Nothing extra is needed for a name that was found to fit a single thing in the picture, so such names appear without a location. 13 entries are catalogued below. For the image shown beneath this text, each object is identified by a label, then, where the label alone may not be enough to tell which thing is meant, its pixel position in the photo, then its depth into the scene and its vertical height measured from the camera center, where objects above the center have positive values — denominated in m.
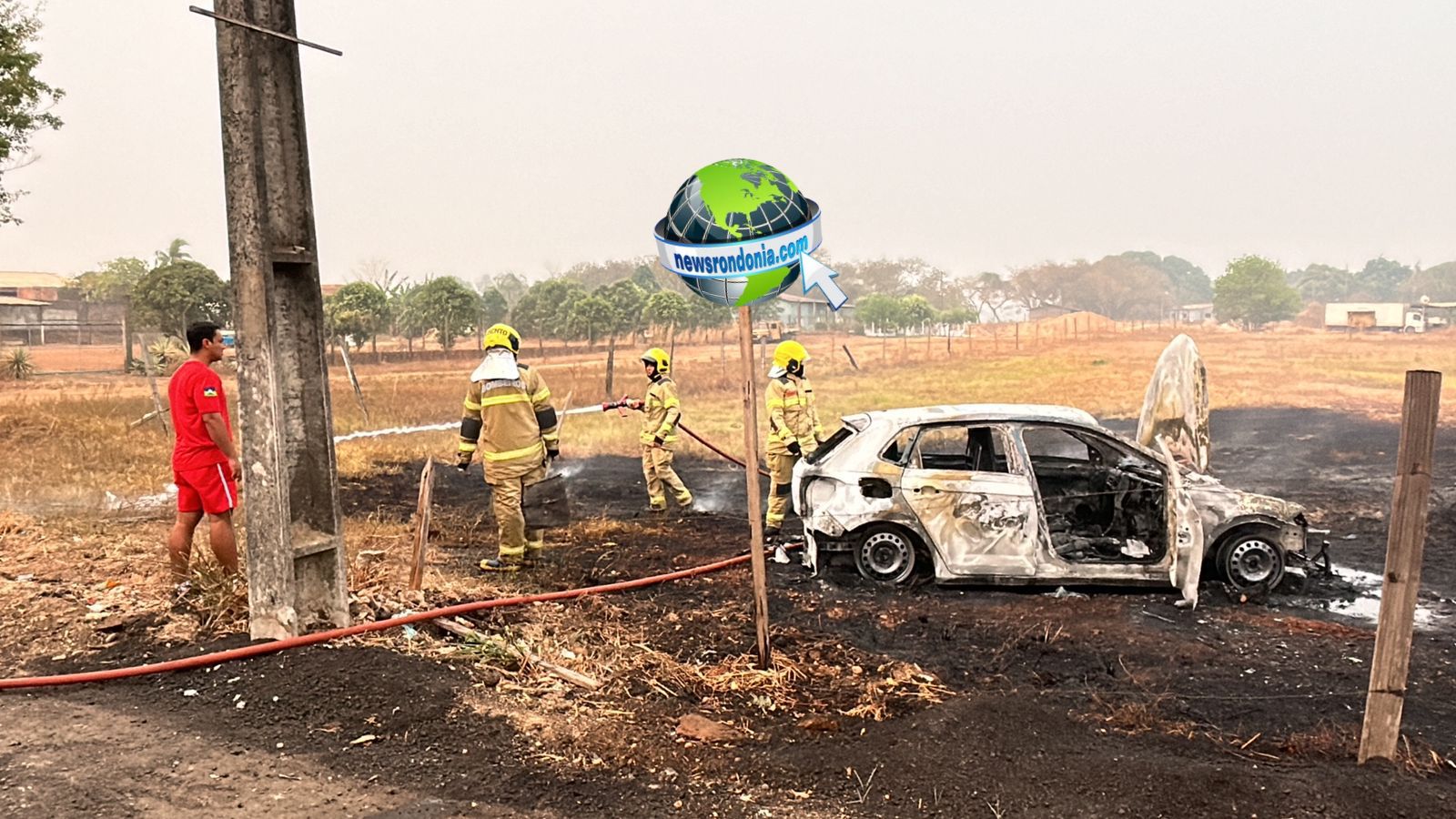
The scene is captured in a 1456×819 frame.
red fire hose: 4.50 -1.70
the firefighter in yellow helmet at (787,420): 9.31 -1.02
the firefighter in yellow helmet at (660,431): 10.23 -1.24
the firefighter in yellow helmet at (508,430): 7.46 -0.90
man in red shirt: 5.74 -0.81
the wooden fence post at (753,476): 4.82 -0.82
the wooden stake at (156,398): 13.24 -1.08
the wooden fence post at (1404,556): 3.47 -0.92
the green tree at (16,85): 15.43 +3.99
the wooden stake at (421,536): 6.00 -1.39
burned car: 6.63 -1.44
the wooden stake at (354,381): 17.42 -1.13
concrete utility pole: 4.87 -0.07
